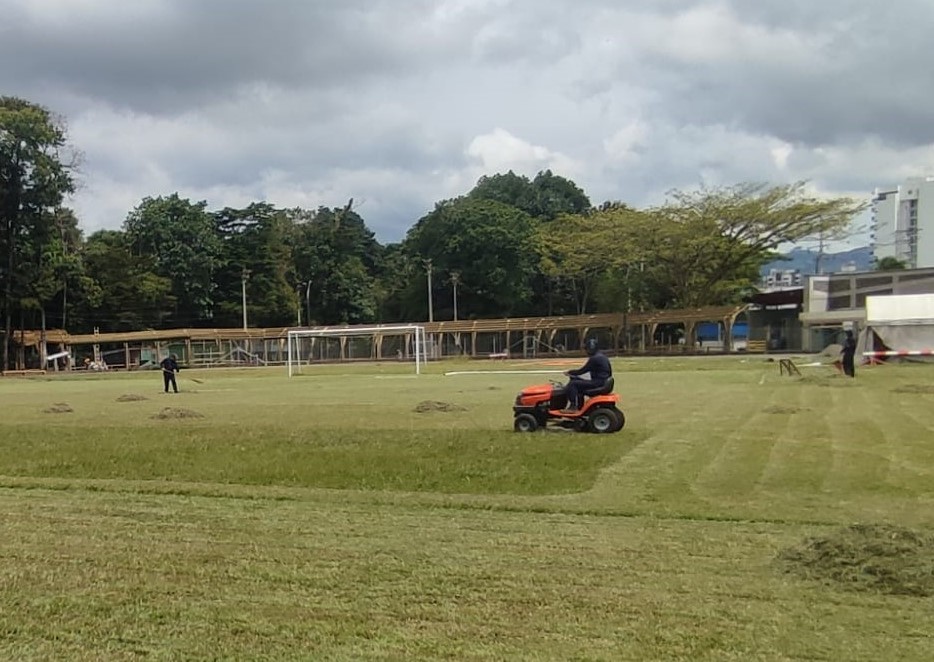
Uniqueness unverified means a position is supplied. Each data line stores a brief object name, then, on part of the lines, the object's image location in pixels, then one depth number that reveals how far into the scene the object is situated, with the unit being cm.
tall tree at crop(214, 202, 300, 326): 8738
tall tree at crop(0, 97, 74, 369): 6253
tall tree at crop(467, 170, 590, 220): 9462
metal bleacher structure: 7288
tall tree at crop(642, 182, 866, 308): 6196
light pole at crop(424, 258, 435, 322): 8338
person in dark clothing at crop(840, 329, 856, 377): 2883
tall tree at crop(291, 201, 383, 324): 8944
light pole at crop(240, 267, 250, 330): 8385
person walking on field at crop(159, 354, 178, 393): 3078
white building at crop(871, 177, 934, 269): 11738
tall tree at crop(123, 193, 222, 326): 8550
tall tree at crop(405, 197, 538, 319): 8219
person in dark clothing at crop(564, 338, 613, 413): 1466
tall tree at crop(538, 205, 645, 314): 6731
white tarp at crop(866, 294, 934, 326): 4166
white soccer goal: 7406
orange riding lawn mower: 1448
